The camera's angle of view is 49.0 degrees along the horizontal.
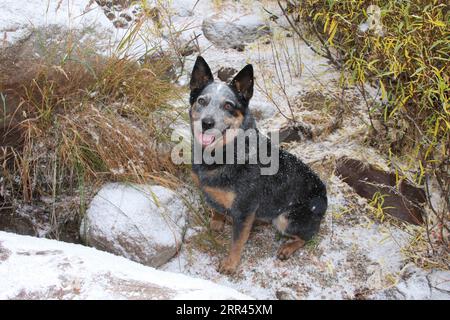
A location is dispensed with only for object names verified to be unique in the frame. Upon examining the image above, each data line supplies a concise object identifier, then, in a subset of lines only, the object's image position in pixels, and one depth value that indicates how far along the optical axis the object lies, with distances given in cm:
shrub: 312
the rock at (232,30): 481
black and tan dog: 295
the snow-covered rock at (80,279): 216
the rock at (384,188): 346
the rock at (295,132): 406
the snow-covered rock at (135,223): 309
